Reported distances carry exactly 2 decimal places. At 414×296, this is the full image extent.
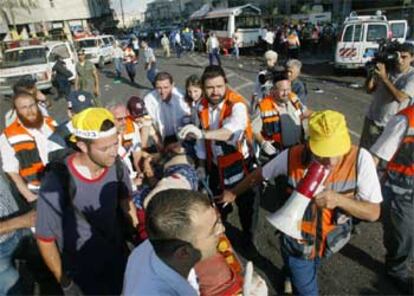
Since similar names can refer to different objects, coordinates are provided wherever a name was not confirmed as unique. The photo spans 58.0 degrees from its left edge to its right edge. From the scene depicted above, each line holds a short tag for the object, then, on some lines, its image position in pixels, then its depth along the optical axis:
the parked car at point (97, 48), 23.53
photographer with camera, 3.80
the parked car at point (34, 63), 14.61
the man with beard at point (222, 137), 3.31
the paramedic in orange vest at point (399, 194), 2.79
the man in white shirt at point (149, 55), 15.14
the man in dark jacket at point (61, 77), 12.48
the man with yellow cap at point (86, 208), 2.22
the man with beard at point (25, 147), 3.64
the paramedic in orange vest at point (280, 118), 4.04
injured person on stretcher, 2.04
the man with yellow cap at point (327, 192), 2.15
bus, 25.62
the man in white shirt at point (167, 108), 4.39
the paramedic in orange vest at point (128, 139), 4.03
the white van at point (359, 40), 14.33
